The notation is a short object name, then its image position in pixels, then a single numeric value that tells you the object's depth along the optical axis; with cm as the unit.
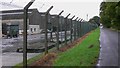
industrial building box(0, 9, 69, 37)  1808
